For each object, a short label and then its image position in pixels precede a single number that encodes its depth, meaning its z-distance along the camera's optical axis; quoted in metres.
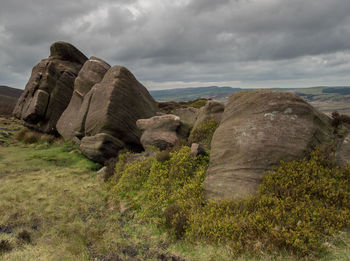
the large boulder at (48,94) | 30.01
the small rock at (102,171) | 17.74
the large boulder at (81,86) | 25.75
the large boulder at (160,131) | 16.61
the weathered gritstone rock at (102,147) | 19.06
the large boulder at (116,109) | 19.77
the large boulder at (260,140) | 9.73
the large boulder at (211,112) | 16.28
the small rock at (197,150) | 12.86
